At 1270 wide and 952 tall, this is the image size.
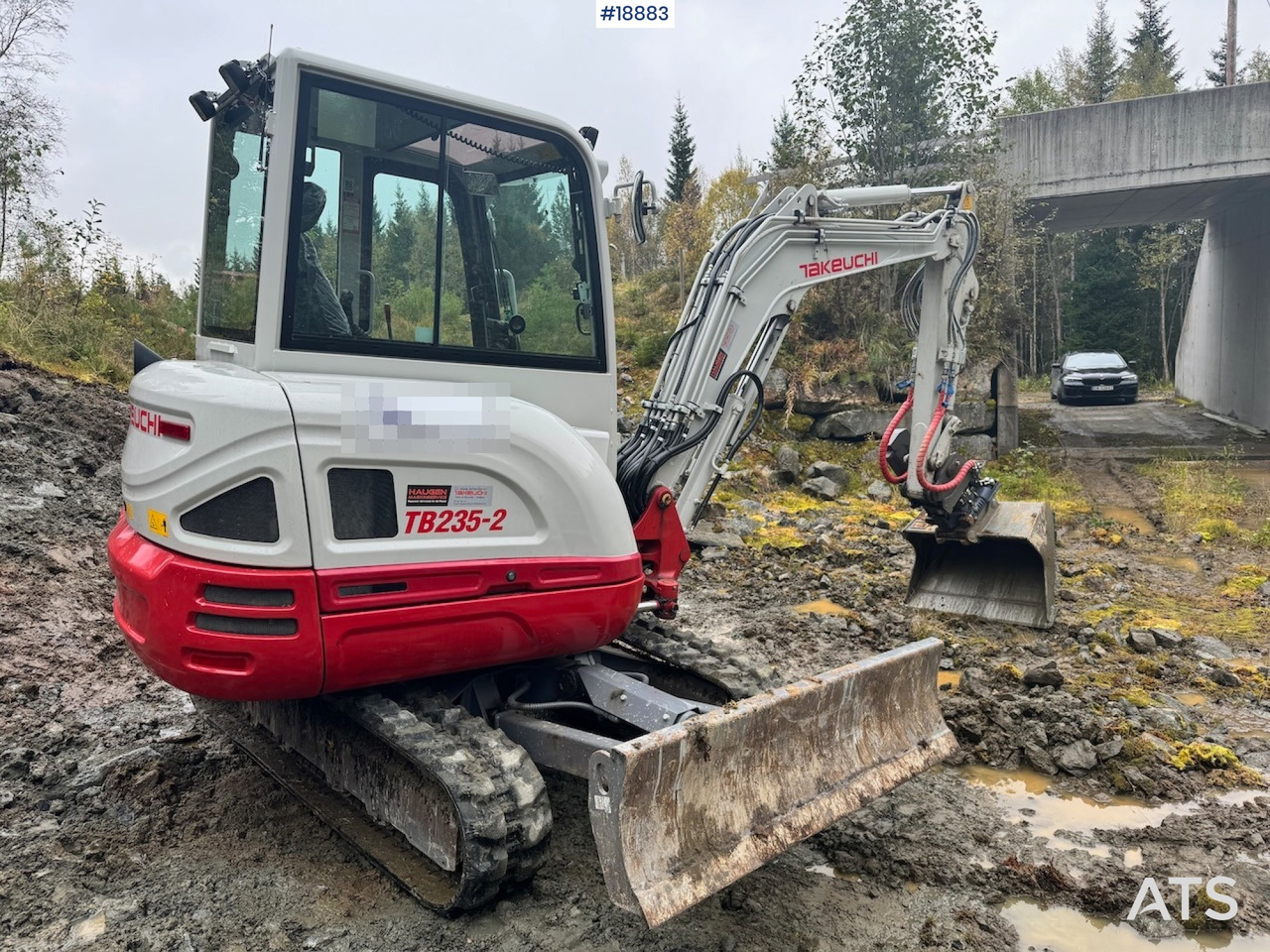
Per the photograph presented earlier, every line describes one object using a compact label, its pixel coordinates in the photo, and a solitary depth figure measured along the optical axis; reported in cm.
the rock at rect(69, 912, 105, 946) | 283
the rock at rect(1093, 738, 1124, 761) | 413
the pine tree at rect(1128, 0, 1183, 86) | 4003
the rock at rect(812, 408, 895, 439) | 1198
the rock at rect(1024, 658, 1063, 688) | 494
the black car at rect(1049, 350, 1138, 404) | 1958
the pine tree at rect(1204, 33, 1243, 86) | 3782
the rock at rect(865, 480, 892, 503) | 1061
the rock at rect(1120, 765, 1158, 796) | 392
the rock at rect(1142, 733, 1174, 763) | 415
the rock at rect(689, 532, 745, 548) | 860
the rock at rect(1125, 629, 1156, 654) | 570
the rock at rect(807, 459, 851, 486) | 1092
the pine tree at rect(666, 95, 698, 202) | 3593
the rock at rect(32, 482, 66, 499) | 713
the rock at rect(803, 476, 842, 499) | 1059
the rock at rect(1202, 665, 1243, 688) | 512
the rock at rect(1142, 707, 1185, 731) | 452
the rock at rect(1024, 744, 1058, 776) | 415
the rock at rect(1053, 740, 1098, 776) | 410
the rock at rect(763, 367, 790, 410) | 1237
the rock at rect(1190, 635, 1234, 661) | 562
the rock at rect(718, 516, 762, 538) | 910
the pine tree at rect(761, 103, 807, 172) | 1334
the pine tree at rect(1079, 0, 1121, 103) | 3838
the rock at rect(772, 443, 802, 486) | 1095
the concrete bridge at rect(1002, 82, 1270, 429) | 1365
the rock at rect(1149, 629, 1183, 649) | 574
